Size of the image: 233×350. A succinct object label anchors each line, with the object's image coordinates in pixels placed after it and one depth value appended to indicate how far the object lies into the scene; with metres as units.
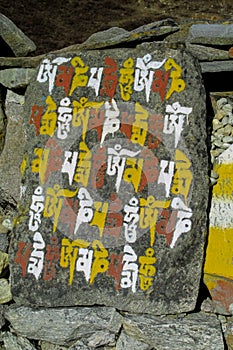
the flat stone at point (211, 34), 4.05
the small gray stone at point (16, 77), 4.40
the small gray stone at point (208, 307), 4.01
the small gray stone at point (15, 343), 4.06
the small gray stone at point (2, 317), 4.09
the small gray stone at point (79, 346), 3.97
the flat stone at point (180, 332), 3.87
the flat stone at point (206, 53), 4.08
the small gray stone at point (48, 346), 4.07
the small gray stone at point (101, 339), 3.95
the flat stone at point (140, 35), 4.18
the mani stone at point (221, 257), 3.97
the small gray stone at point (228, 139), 4.18
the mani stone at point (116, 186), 3.92
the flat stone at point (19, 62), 4.37
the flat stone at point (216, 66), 4.04
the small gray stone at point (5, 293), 4.13
